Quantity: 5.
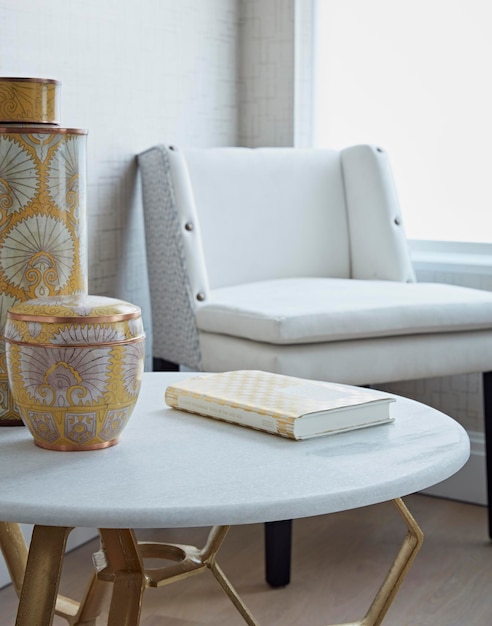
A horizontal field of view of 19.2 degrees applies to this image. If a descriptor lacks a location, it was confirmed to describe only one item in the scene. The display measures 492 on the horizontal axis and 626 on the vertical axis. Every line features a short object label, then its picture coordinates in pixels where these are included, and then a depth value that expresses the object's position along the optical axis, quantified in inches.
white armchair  104.8
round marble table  57.3
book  65.8
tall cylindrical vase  68.3
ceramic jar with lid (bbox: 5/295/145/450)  62.5
